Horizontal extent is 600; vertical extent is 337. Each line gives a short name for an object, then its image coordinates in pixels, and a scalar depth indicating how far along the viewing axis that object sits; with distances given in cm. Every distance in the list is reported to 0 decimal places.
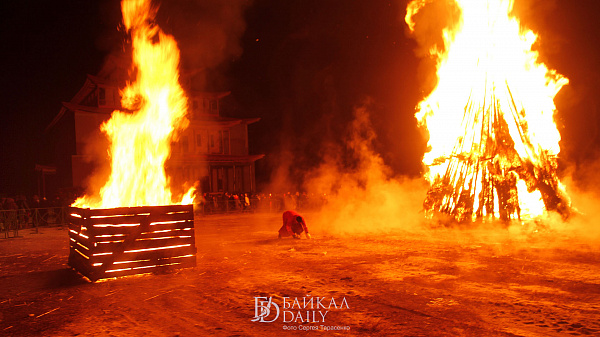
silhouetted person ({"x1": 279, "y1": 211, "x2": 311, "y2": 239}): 1060
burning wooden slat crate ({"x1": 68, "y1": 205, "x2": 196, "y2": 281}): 636
